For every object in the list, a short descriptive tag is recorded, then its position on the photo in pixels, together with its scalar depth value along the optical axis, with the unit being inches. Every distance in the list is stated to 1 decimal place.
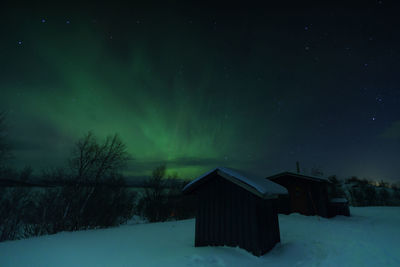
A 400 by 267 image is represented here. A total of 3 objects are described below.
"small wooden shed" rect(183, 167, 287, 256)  237.0
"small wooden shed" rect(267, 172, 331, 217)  610.2
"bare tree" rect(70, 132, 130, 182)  580.7
